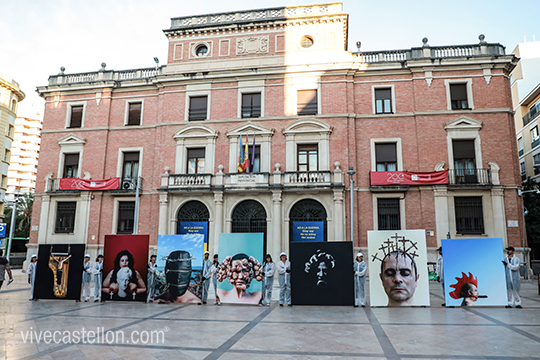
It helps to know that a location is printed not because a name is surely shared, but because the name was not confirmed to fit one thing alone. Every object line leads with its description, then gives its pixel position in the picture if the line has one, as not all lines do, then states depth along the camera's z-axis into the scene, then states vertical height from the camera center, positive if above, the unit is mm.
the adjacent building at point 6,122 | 40312 +12218
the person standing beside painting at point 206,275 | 12602 -1191
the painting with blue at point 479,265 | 11367 -699
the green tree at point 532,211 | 27406 +2263
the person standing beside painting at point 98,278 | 12953 -1408
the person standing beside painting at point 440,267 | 13012 -888
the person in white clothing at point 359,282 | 11672 -1265
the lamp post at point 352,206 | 18094 +1745
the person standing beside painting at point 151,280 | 12656 -1389
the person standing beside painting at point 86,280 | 12844 -1440
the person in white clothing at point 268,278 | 12297 -1245
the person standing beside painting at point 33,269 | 12911 -1167
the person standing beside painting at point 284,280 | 12027 -1270
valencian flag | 22719 +4694
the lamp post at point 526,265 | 20172 -1200
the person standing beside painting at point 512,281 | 11227 -1120
